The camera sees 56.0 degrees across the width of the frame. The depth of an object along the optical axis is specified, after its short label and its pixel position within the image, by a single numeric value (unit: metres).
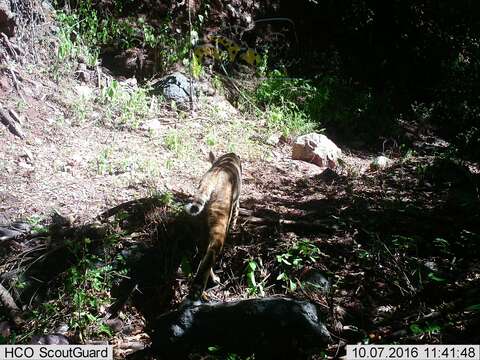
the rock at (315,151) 7.16
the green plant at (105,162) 5.77
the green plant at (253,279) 3.89
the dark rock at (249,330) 3.18
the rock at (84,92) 7.30
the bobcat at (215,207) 3.76
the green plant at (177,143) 6.67
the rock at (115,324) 3.68
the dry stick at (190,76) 8.04
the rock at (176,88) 8.02
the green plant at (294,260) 3.92
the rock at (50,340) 3.34
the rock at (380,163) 7.12
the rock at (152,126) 7.14
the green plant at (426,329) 3.00
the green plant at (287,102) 8.19
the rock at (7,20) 6.75
